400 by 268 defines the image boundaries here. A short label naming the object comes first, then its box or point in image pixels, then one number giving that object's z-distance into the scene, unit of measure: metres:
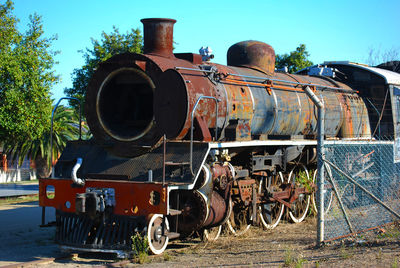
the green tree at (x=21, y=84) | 17.66
